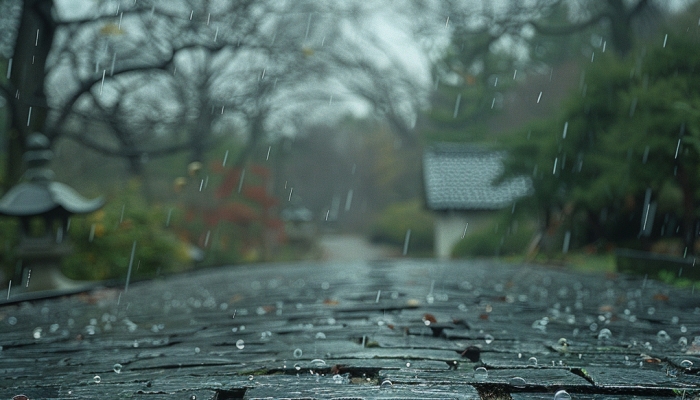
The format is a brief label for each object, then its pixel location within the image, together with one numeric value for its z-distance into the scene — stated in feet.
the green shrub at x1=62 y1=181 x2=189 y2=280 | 35.12
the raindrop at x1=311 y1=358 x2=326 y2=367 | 8.54
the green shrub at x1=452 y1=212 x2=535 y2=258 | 49.90
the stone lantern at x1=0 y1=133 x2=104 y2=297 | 24.76
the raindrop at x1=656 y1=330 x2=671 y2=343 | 10.30
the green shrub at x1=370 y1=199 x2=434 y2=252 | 90.33
